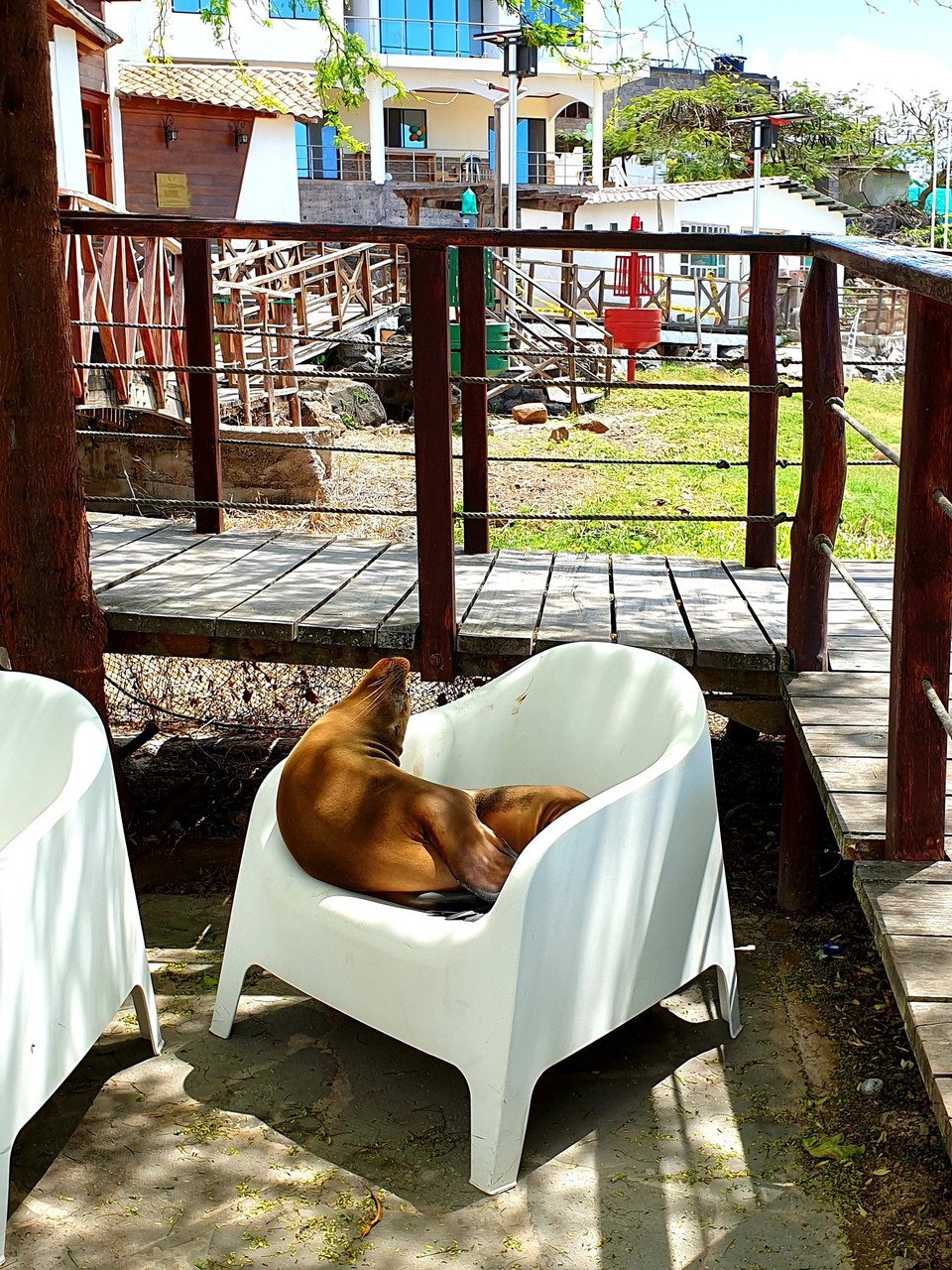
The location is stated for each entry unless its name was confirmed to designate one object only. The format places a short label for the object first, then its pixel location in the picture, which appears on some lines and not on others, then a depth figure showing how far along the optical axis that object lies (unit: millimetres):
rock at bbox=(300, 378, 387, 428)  13719
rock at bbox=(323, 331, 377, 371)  16016
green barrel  11672
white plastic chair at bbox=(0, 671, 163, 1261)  2438
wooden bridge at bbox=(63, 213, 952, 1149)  2527
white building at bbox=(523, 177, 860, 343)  30594
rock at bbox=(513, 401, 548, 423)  14359
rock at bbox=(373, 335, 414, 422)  14992
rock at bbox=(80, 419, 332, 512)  9562
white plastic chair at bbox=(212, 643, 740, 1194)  2607
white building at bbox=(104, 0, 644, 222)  31516
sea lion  2975
